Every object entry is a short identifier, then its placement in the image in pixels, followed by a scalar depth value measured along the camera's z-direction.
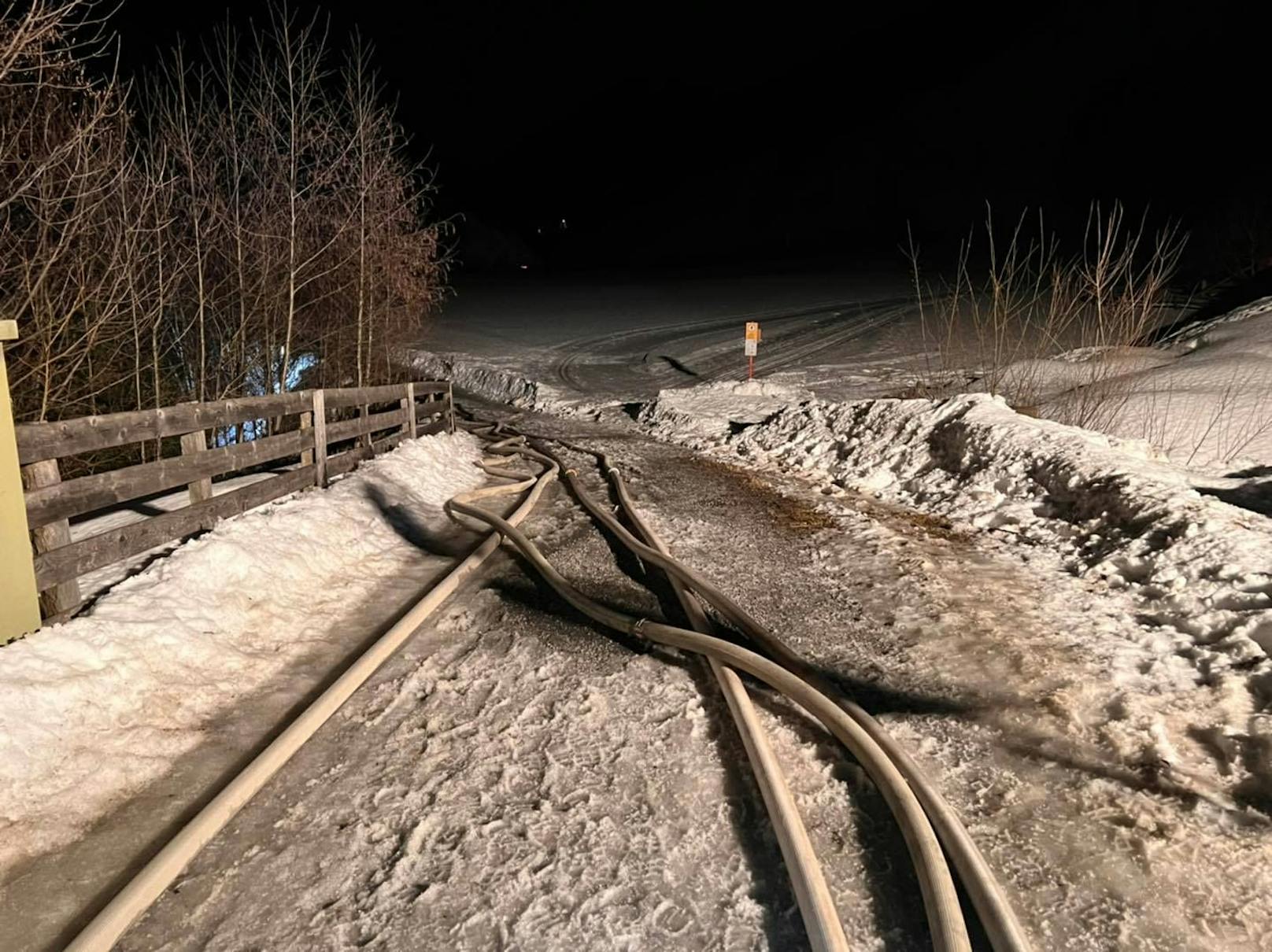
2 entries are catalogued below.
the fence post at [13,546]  3.53
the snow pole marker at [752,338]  16.44
